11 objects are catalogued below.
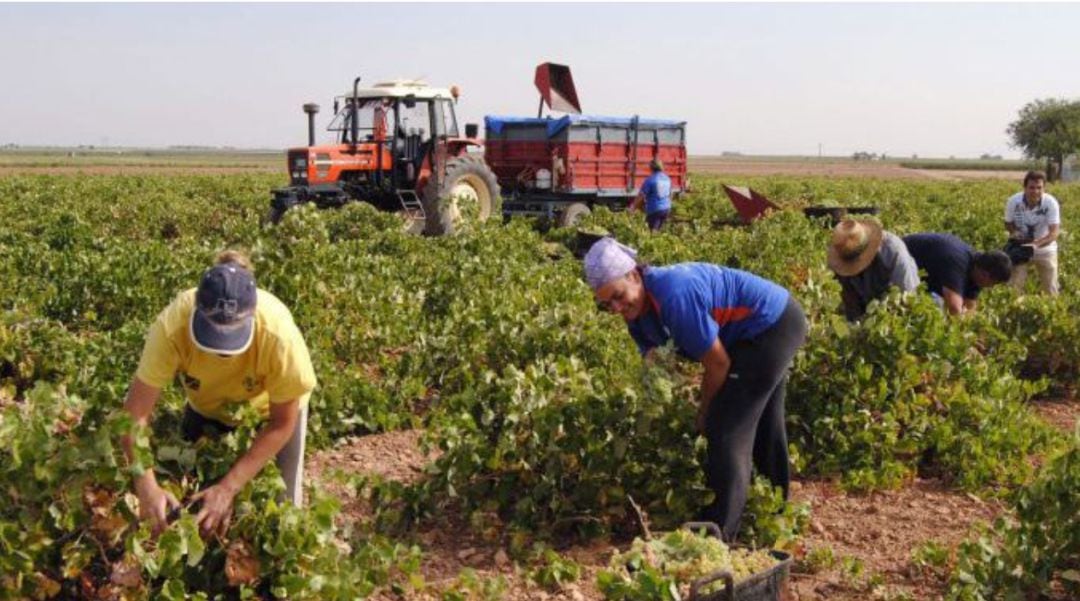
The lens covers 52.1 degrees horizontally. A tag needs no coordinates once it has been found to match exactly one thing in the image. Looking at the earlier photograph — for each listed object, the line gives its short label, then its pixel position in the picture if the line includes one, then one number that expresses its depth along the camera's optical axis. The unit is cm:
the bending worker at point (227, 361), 335
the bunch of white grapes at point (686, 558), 361
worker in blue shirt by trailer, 1575
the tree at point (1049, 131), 7775
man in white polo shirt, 980
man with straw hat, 648
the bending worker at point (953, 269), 715
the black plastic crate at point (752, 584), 340
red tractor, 1565
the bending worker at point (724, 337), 436
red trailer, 1800
